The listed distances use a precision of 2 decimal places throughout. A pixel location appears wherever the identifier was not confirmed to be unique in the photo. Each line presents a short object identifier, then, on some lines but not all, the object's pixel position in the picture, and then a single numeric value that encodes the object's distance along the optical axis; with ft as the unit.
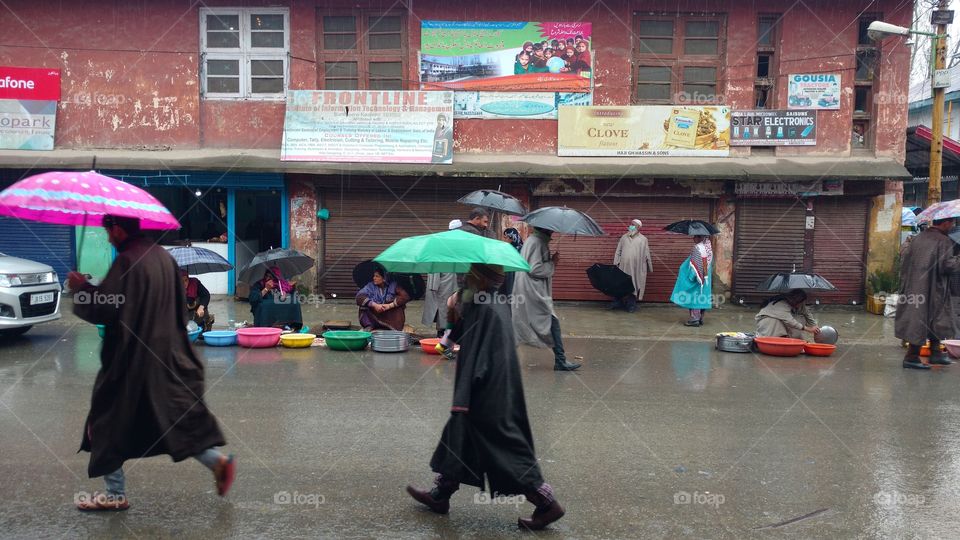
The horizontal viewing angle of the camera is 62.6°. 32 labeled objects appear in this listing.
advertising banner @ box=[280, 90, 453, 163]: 47.75
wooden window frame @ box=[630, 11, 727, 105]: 48.75
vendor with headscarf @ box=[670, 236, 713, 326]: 42.70
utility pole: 41.63
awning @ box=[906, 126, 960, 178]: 52.83
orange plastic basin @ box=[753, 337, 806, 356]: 33.09
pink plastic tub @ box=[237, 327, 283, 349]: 33.40
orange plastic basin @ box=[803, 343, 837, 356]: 33.68
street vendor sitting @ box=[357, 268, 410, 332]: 34.91
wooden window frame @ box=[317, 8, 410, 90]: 49.06
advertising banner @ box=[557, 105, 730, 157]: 48.19
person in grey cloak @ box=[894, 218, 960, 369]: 30.48
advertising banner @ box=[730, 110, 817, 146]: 48.44
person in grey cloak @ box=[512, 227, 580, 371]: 29.84
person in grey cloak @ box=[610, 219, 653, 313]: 47.50
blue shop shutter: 50.31
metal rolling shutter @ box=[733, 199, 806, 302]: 48.73
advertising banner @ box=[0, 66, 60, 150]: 48.42
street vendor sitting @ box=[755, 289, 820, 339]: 33.94
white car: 32.17
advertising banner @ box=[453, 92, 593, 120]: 48.57
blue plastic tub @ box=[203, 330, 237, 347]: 33.71
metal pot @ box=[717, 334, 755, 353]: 34.53
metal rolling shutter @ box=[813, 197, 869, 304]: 48.73
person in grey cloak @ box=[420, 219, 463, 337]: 34.99
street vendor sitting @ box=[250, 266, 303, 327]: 35.63
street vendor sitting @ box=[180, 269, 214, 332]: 34.27
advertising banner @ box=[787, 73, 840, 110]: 48.42
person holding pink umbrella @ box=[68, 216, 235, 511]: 14.29
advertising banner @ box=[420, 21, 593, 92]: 48.47
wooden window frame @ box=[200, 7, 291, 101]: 49.16
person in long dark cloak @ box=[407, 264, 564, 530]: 14.46
